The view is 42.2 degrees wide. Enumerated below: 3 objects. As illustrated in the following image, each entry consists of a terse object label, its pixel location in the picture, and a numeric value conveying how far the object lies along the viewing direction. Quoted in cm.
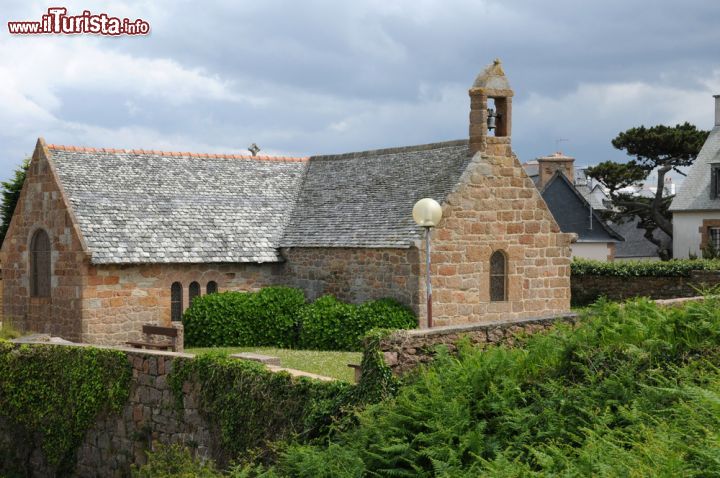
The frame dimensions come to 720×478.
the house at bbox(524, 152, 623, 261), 4434
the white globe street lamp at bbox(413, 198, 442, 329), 1825
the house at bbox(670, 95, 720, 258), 4109
